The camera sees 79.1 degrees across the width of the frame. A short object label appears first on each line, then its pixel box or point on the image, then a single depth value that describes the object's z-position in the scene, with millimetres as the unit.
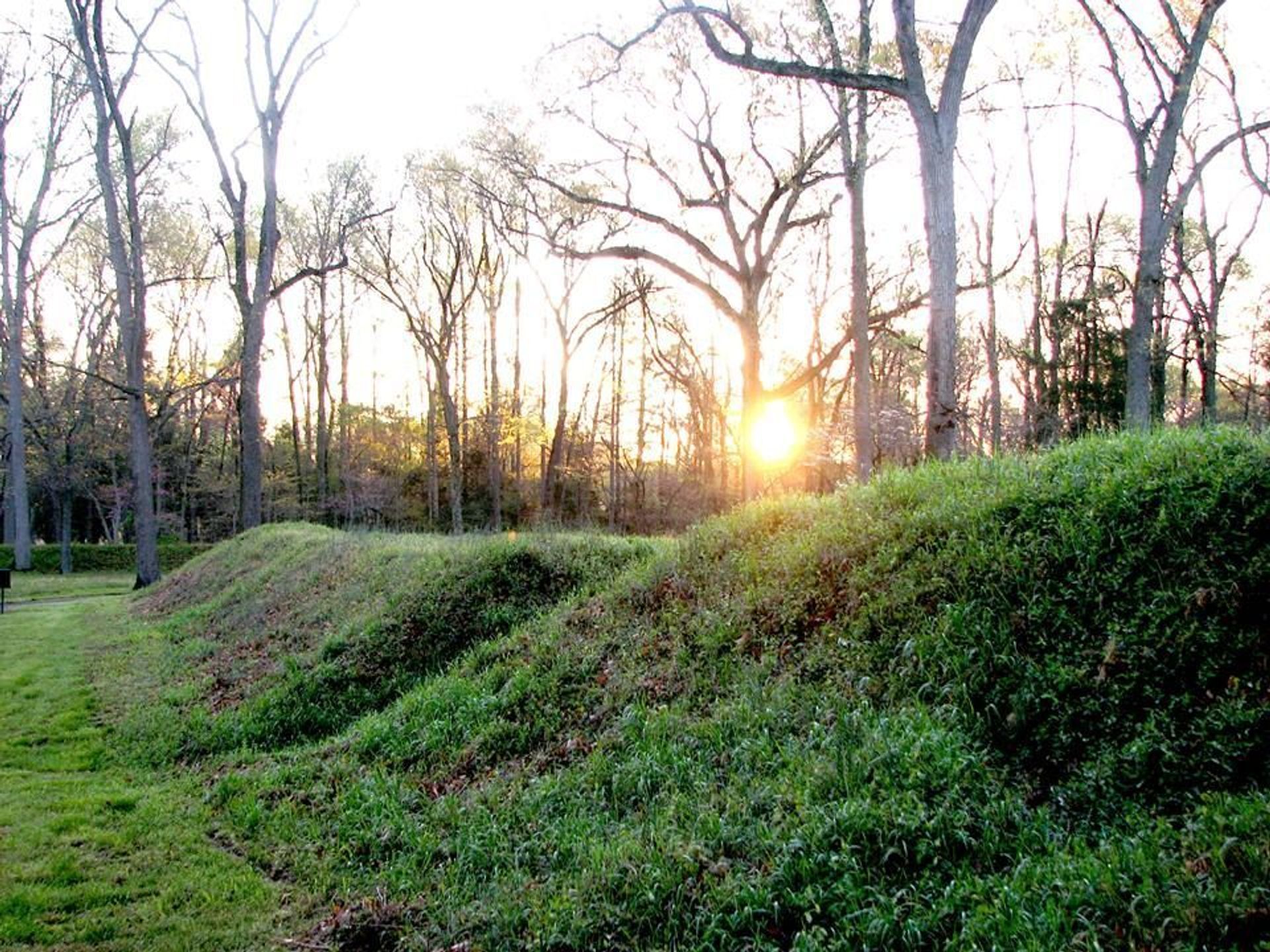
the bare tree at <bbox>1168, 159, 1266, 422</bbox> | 22453
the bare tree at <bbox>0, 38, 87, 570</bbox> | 25453
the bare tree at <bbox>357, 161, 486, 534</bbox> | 26547
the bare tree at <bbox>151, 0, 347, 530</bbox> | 20031
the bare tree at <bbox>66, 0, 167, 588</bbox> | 18219
